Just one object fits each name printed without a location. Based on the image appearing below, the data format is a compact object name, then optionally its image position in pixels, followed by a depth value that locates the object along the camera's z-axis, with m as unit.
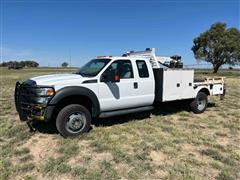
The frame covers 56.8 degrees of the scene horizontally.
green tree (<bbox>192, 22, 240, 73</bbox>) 37.88
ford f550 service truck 4.97
